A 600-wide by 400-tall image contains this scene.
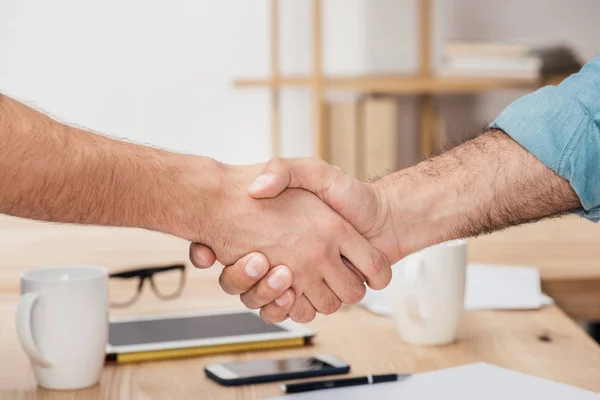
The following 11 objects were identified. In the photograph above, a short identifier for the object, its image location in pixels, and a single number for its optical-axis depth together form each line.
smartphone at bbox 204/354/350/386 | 1.48
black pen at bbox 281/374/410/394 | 1.44
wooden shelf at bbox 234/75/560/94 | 3.63
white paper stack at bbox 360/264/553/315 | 1.81
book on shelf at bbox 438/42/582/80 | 3.72
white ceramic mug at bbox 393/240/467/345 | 1.63
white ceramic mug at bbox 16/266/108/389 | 1.46
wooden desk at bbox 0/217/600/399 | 1.47
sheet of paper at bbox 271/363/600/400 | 1.43
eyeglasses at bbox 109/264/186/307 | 1.83
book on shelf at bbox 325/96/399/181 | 3.76
